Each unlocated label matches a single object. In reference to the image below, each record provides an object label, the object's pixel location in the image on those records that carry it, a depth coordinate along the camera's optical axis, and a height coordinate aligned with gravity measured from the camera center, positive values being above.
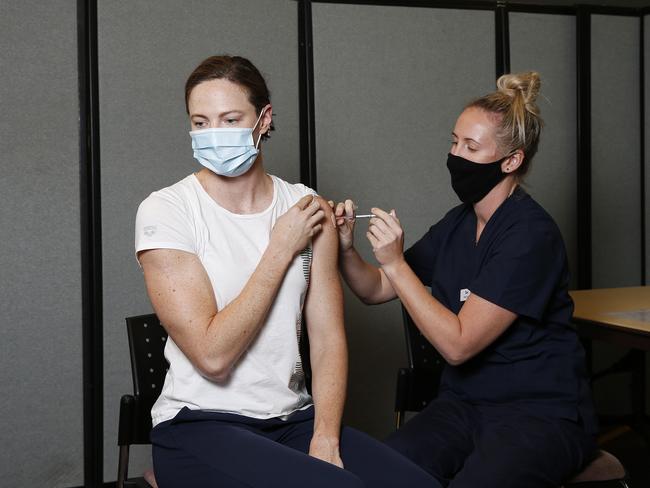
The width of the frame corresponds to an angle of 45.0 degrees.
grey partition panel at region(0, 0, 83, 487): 2.87 -0.03
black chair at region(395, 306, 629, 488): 2.19 -0.40
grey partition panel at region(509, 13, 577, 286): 3.49 +0.56
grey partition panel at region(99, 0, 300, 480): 2.95 +0.46
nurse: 1.75 -0.21
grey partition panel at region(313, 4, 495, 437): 3.23 +0.49
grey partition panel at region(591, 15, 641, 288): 3.61 +0.38
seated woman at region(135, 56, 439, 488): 1.49 -0.16
